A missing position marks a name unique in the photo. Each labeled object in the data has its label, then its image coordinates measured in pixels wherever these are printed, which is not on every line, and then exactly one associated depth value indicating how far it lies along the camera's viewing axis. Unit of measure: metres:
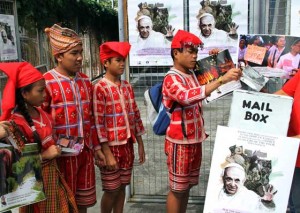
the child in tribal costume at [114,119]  2.86
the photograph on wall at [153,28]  3.42
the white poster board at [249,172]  2.16
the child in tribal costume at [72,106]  2.55
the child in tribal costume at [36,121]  2.22
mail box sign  2.18
